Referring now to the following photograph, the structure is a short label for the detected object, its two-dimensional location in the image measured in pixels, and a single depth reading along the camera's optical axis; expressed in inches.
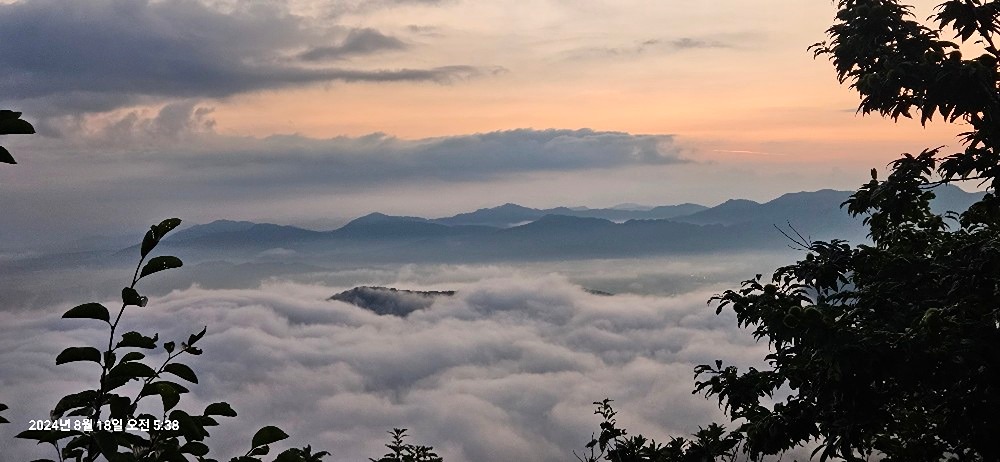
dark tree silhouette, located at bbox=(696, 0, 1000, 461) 325.1
